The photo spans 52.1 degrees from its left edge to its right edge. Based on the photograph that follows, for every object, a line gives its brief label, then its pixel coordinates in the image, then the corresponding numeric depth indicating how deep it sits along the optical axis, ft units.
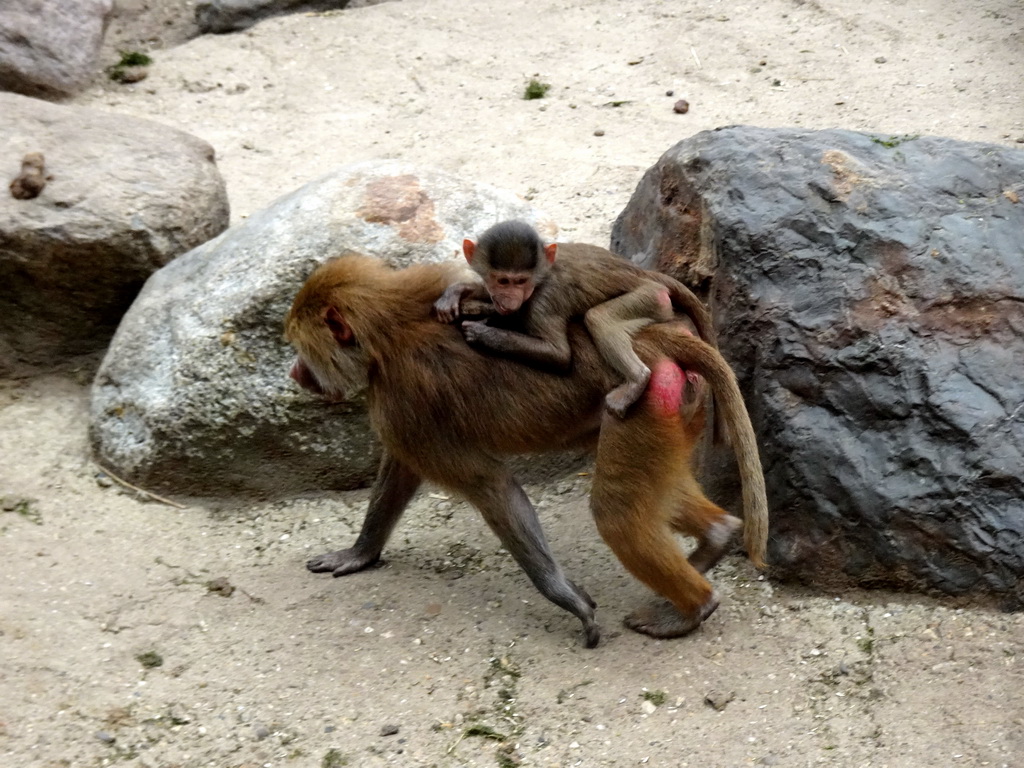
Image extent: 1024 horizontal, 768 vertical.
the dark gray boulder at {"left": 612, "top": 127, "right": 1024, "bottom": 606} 14.20
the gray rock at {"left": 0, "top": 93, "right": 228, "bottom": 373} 19.62
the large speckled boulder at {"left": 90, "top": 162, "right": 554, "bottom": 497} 17.89
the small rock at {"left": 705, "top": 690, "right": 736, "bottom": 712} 13.32
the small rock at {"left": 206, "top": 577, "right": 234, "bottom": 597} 15.94
